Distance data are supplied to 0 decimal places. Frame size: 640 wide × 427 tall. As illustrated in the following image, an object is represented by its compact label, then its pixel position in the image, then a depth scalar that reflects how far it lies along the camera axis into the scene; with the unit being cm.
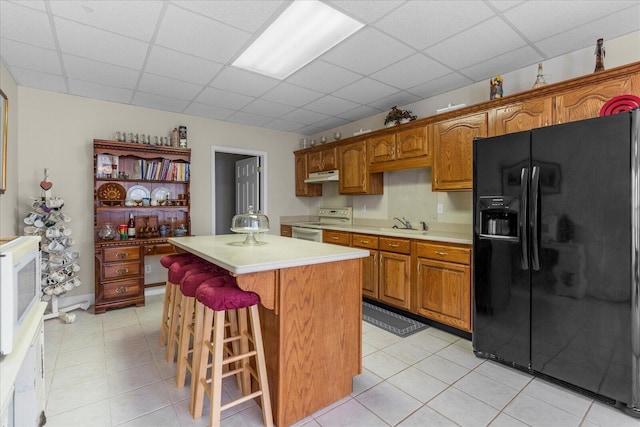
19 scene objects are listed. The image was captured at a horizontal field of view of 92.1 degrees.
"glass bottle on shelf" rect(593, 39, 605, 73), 223
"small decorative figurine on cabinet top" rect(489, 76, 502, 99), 279
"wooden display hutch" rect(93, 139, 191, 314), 345
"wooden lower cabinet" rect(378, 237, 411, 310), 320
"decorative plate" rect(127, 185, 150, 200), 394
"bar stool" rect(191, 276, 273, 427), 156
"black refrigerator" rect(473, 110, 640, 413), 177
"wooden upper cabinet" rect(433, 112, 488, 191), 289
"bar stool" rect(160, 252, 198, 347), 245
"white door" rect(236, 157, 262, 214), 525
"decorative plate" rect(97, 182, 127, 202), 369
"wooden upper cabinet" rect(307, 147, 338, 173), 459
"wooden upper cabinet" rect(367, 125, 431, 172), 336
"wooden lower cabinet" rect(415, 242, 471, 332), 270
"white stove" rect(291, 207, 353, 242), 441
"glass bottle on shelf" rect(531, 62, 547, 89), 252
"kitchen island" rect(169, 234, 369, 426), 165
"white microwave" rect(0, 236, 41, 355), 86
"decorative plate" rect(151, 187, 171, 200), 409
